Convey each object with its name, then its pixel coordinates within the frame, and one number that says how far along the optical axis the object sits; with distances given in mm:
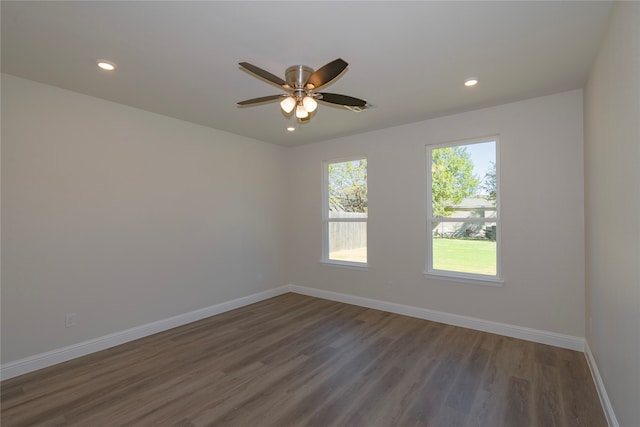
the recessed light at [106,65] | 2367
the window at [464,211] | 3525
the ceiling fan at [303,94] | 2023
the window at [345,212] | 4684
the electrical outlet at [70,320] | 2868
